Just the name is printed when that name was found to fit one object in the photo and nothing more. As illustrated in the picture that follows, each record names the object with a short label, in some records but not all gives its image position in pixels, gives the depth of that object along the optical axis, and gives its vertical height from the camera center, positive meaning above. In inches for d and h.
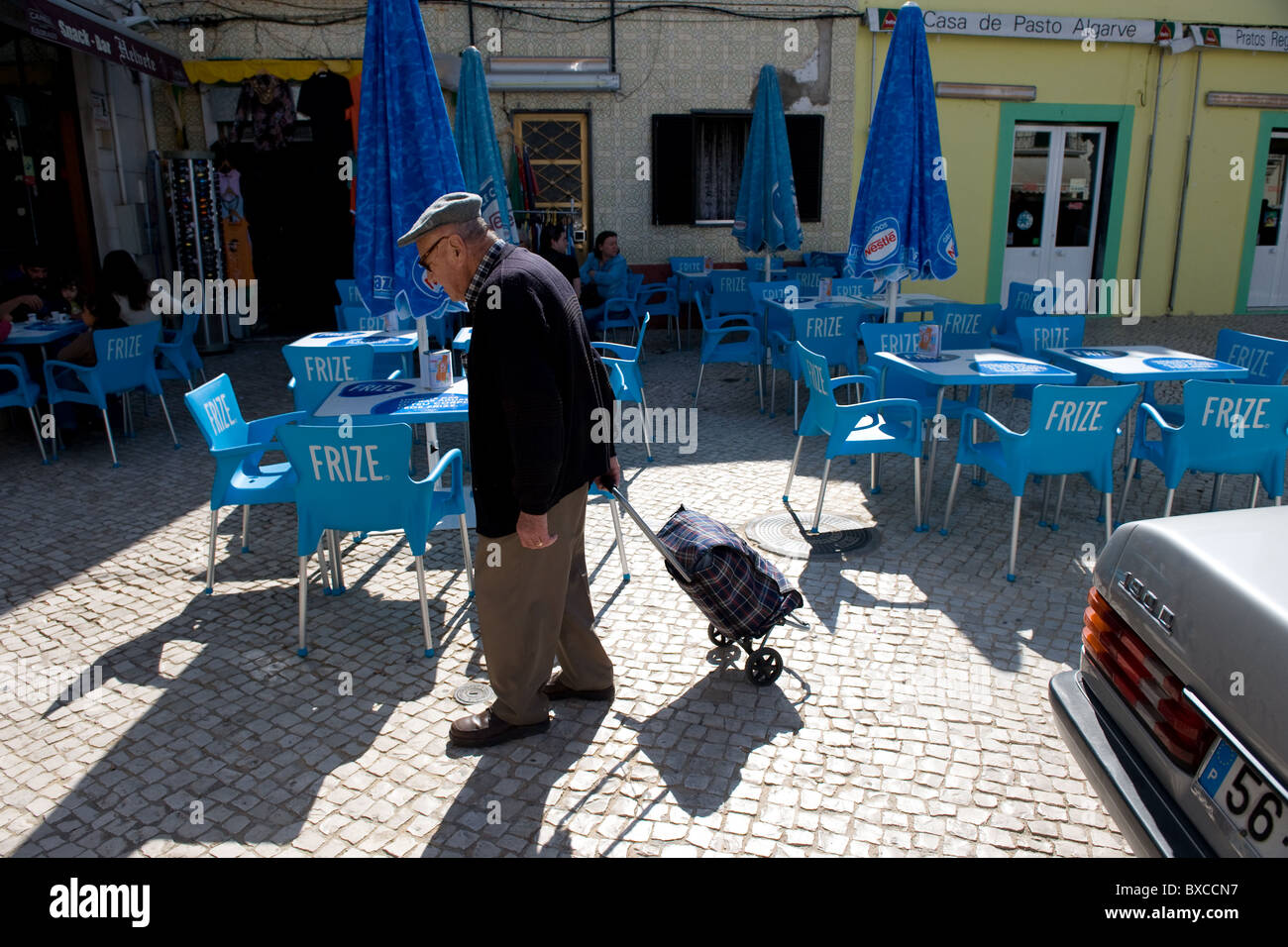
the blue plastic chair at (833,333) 274.7 -25.8
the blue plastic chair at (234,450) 167.5 -37.2
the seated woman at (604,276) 398.3 -12.1
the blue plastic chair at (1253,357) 219.6 -27.5
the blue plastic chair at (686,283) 420.5 -15.6
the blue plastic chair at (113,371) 258.1 -35.2
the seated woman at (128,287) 288.5 -11.5
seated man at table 302.7 -15.3
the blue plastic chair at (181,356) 303.6 -35.7
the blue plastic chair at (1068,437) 171.0 -36.2
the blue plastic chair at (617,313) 381.4 -27.8
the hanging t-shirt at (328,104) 430.9 +68.4
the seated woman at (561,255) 366.8 -2.3
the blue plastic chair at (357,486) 144.6 -38.3
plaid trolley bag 136.3 -50.6
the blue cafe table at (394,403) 174.2 -30.6
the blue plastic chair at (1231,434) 175.0 -36.4
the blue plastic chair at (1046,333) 251.1 -23.5
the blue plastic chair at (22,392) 256.2 -40.0
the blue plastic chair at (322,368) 228.8 -29.9
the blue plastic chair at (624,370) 225.0 -30.5
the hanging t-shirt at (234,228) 438.9 +10.5
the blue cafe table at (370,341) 246.8 -25.4
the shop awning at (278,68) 422.6 +84.0
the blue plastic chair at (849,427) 198.1 -39.8
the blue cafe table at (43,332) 268.1 -24.7
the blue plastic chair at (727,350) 313.9 -35.1
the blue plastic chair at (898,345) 234.8 -24.9
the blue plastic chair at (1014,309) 293.5 -21.8
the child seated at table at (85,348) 269.0 -28.4
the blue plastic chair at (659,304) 412.8 -24.8
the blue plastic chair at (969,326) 281.3 -24.3
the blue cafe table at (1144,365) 207.5 -28.0
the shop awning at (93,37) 305.6 +79.2
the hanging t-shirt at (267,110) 435.8 +66.8
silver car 66.7 -36.7
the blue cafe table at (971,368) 199.5 -27.6
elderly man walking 107.8 -23.6
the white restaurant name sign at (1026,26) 490.6 +119.6
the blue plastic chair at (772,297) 324.2 -17.9
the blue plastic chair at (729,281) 379.9 -13.9
